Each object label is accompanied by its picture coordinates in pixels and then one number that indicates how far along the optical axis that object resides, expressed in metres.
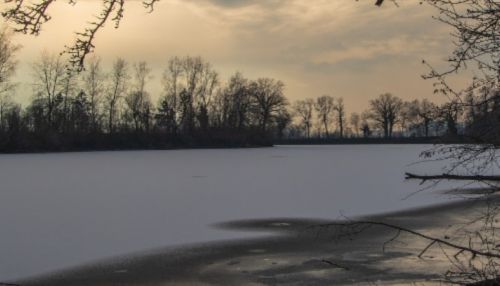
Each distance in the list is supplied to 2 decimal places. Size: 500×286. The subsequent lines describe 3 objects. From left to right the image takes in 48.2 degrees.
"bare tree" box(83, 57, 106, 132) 73.38
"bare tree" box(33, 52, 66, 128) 66.44
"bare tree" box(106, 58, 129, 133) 75.25
